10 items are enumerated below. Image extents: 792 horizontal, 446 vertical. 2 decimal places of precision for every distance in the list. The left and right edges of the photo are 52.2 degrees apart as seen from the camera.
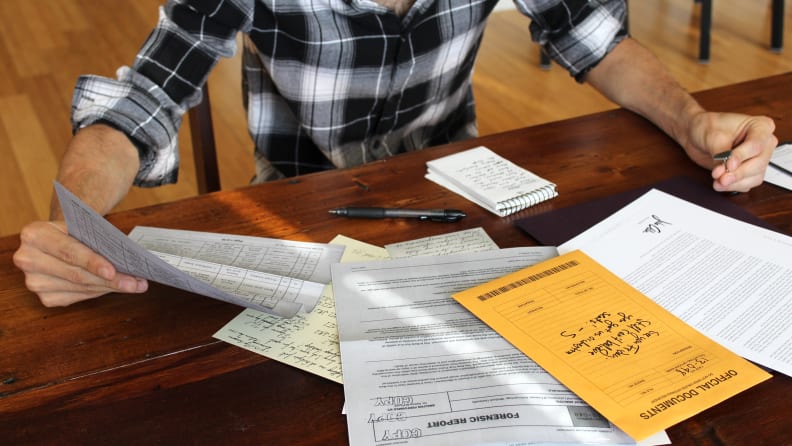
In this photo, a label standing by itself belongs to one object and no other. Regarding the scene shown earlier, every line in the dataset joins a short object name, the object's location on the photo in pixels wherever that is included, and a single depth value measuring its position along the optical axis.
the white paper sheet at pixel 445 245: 0.92
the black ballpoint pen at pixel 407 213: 0.97
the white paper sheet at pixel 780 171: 1.06
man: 1.03
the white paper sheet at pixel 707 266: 0.78
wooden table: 0.68
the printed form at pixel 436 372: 0.66
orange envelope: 0.69
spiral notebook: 1.00
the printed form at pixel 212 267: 0.75
